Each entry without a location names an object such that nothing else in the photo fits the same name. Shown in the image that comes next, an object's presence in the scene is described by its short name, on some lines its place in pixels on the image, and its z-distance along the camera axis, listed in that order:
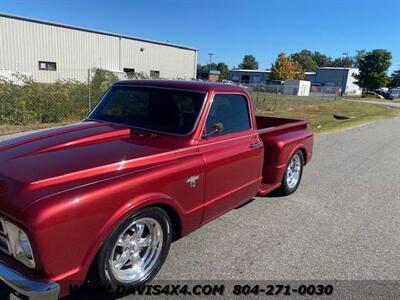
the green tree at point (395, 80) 100.45
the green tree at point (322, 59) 171.86
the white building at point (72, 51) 29.03
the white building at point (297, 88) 53.78
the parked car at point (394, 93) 63.19
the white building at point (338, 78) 89.56
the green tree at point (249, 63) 179.38
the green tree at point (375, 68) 62.22
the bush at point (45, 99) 10.12
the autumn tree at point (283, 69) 78.44
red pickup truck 2.41
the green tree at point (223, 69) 114.43
